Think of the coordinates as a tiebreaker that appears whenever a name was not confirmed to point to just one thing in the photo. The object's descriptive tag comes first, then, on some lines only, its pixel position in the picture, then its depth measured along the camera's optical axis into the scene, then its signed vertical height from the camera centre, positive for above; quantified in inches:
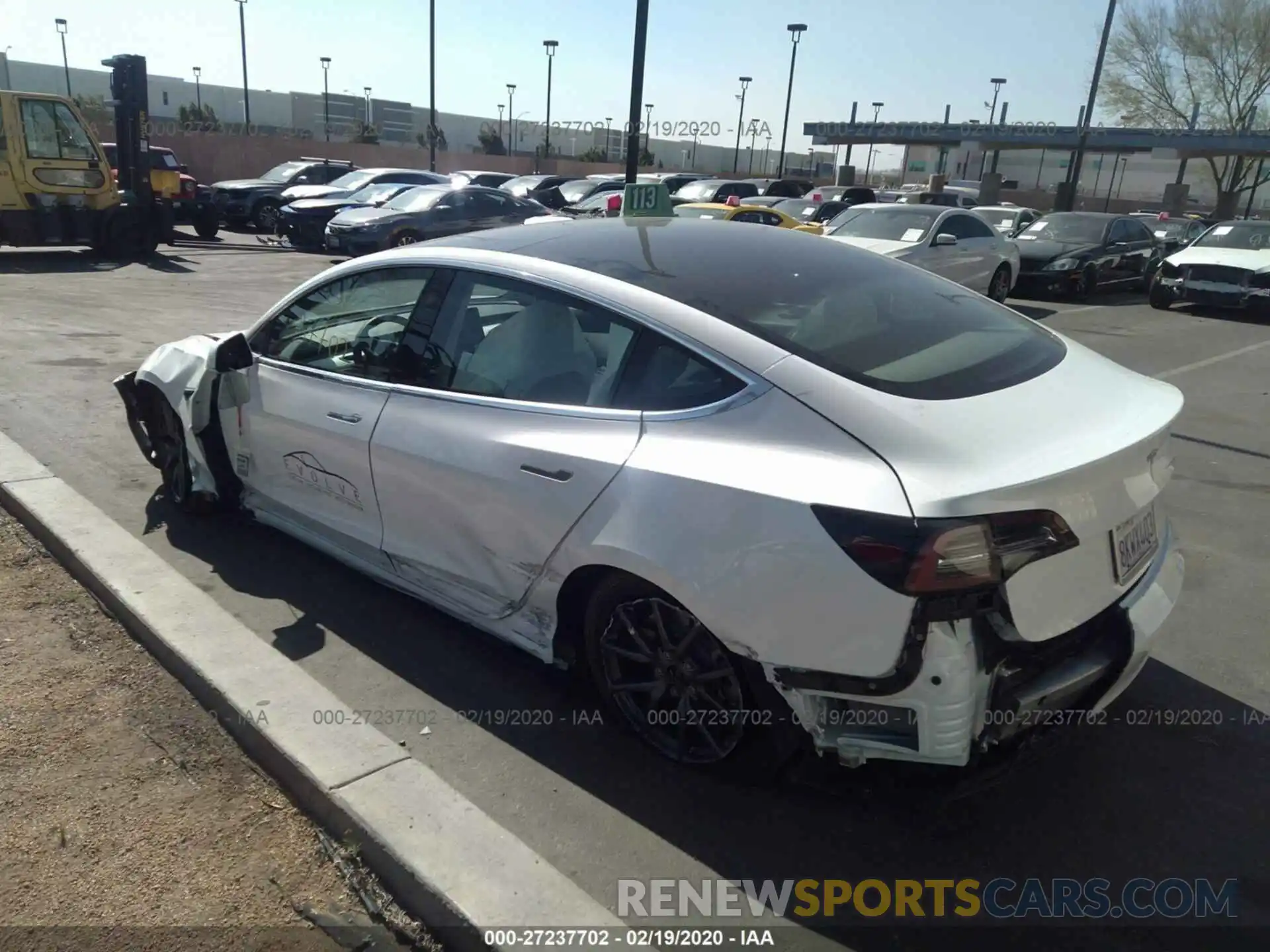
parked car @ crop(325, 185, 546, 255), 677.9 -47.8
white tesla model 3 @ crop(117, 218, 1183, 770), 93.2 -33.3
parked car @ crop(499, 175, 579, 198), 964.0 -28.2
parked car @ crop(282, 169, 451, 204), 837.2 -32.5
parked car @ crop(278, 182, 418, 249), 797.2 -62.1
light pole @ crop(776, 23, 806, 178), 1695.4 +222.7
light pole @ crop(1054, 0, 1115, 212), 1048.8 +82.5
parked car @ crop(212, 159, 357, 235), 924.0 -61.4
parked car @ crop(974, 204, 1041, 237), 774.5 -21.0
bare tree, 1673.2 +236.5
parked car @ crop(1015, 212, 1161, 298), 635.5 -37.2
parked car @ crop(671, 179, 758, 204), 815.1 -18.5
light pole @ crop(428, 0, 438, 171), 1392.7 +113.5
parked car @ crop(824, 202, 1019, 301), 511.2 -28.9
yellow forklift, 584.7 -34.6
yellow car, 575.4 -25.7
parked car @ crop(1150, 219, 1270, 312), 567.5 -37.6
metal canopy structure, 1540.4 +95.4
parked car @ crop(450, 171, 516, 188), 884.6 -25.0
